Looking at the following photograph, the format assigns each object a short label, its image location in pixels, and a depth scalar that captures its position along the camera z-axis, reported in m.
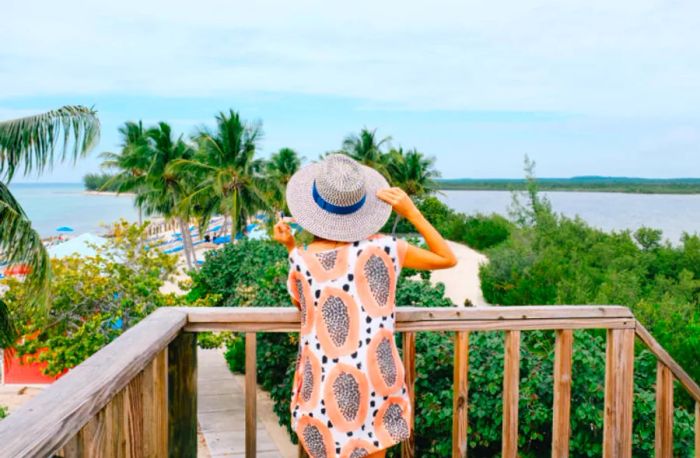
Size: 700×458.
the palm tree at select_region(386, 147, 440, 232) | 42.56
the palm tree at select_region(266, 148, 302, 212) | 36.12
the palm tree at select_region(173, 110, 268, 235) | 34.47
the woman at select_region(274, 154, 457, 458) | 1.91
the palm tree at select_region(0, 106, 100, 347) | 9.16
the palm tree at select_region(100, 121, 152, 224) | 39.97
